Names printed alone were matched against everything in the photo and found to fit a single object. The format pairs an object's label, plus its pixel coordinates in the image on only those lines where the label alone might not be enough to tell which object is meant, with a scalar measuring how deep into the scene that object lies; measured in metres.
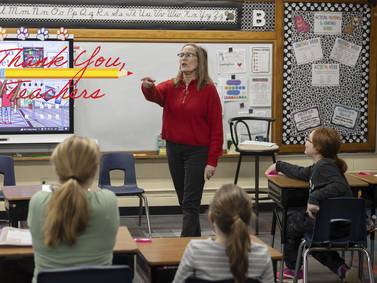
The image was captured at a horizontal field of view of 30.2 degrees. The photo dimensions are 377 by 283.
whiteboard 6.79
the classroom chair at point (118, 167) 6.24
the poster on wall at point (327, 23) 7.23
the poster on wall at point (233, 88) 7.03
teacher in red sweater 4.86
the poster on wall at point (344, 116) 7.38
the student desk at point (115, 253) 3.00
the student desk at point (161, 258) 3.00
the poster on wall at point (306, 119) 7.27
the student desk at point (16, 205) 4.49
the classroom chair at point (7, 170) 5.86
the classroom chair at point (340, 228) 4.05
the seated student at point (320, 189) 4.29
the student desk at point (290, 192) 4.68
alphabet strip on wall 6.61
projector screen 6.55
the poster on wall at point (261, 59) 7.09
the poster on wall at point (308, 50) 7.18
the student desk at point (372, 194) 4.92
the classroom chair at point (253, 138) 6.45
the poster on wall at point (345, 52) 7.30
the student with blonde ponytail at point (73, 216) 2.54
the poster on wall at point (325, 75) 7.26
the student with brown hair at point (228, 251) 2.58
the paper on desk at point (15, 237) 3.11
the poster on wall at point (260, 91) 7.12
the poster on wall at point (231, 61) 7.01
